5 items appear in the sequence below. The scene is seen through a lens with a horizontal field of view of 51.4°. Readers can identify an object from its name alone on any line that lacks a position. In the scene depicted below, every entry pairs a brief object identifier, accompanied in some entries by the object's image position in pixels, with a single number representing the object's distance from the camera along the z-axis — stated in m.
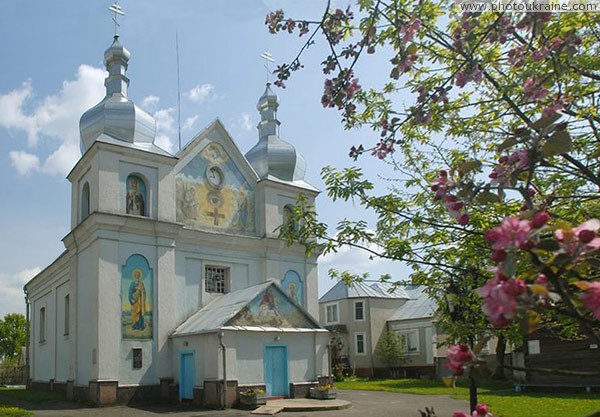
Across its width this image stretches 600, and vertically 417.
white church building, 22.00
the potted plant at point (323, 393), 22.61
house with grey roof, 41.12
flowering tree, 2.41
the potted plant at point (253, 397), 20.31
